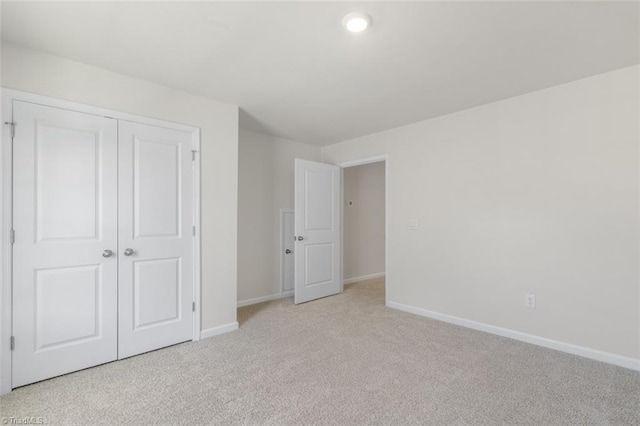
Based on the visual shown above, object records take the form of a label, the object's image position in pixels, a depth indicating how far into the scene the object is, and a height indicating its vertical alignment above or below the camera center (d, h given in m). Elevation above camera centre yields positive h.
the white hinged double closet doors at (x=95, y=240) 2.14 -0.21
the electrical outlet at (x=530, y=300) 2.83 -0.82
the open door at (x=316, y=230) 4.20 -0.24
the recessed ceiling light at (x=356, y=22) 1.77 +1.16
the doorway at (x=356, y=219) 4.21 -0.18
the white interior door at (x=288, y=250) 4.52 -0.54
